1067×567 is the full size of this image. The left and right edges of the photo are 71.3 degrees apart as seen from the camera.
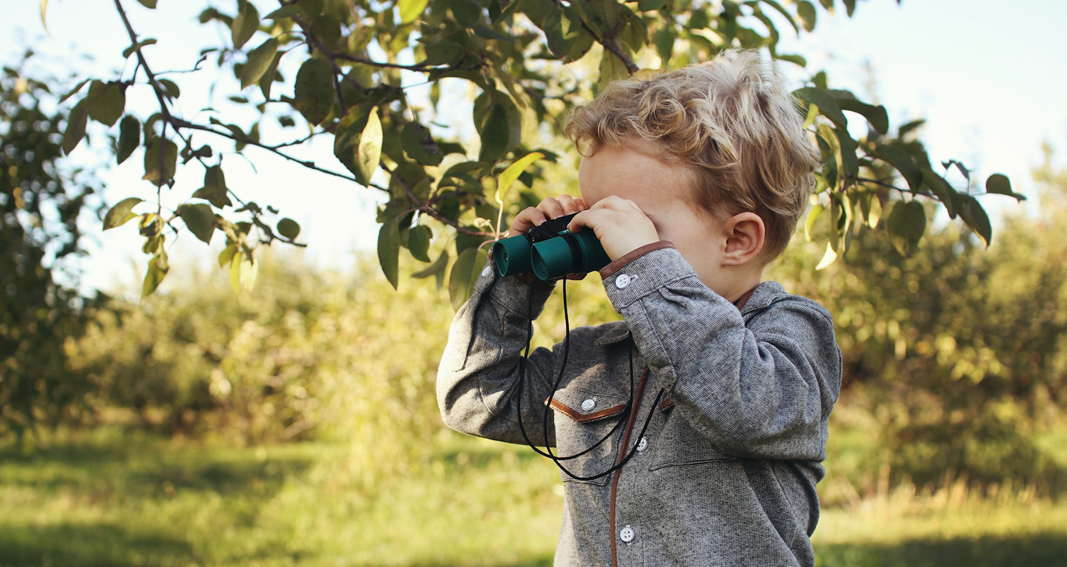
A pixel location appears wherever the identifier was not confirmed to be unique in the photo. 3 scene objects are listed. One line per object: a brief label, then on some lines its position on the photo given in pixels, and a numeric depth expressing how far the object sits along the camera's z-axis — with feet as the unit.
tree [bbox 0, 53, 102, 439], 9.94
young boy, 3.00
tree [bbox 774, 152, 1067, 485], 18.37
